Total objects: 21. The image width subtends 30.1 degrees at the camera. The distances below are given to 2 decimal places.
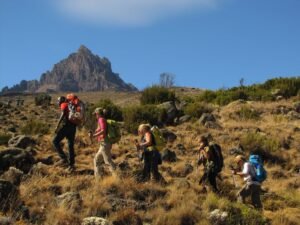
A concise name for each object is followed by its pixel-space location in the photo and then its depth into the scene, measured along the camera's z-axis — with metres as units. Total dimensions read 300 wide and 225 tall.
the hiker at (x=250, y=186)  13.27
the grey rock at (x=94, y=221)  10.73
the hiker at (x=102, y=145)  13.55
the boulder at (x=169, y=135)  20.20
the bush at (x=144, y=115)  23.03
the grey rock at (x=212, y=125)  22.58
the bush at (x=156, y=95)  29.00
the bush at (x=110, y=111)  23.42
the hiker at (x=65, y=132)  14.48
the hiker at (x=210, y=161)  13.80
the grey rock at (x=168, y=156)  17.30
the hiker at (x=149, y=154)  13.77
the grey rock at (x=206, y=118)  23.26
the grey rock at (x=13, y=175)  12.96
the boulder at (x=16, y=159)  14.68
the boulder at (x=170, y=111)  23.91
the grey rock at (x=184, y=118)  23.77
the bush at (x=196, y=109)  24.62
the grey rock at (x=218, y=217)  12.26
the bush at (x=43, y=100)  38.89
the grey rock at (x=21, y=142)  16.94
